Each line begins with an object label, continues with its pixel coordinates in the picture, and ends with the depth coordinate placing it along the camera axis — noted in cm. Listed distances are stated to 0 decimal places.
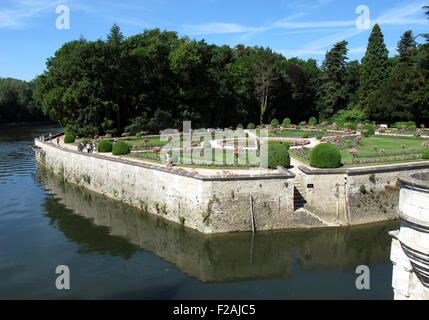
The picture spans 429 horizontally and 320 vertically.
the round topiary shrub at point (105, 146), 2630
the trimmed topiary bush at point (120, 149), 2455
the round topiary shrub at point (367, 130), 3300
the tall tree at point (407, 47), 4988
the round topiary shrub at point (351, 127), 3739
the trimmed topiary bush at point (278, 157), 1877
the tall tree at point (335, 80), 5241
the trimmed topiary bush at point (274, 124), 4200
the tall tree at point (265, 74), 5209
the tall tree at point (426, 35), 3856
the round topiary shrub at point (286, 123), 4145
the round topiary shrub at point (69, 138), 3338
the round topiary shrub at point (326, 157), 1852
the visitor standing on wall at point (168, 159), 1964
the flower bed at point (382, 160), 1975
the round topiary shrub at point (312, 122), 4252
